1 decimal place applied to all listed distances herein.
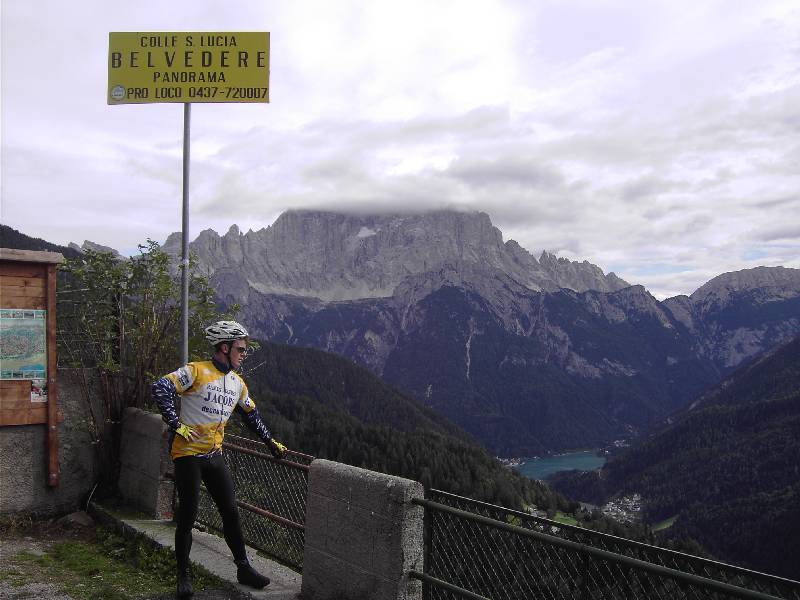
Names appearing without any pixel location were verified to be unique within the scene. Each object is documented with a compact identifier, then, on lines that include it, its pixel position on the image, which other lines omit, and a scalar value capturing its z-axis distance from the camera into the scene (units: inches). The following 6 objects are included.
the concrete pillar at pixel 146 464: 355.9
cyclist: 250.5
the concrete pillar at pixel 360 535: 231.0
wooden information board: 364.2
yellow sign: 350.3
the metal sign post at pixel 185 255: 345.7
